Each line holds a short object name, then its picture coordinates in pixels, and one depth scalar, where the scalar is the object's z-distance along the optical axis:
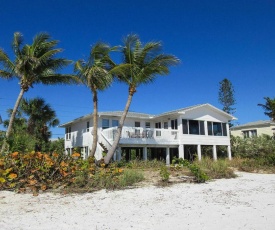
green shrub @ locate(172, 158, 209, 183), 11.07
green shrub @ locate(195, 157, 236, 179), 12.70
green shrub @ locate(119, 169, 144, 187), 10.08
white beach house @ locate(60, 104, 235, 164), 24.59
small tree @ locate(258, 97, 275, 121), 31.03
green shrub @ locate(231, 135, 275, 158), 27.60
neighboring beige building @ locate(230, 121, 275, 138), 39.44
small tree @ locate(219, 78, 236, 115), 49.87
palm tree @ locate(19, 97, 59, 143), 25.62
